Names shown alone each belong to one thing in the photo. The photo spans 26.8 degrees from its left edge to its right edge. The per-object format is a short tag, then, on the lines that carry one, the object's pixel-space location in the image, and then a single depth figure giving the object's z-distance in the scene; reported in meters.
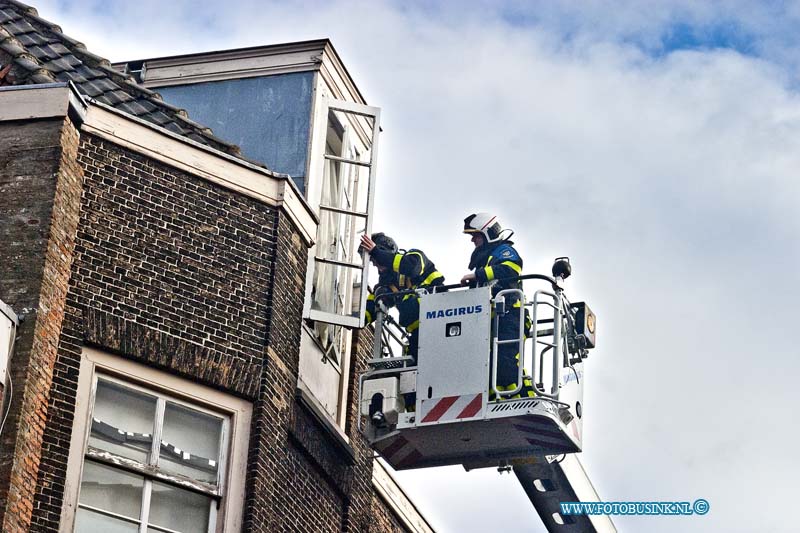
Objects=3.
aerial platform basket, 15.35
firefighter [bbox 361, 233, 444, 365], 16.27
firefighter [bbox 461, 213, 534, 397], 15.55
